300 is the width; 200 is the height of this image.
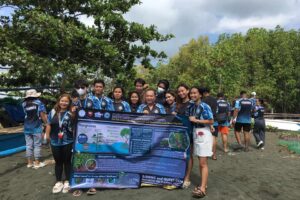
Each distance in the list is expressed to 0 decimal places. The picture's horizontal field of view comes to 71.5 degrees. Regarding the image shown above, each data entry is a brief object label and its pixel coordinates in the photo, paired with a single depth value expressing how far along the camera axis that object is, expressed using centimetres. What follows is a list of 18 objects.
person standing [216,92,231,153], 590
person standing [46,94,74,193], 353
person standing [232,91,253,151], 626
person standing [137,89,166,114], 370
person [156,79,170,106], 448
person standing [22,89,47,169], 452
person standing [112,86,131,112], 391
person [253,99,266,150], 680
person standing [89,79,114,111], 391
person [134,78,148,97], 466
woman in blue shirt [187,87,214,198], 337
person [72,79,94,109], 464
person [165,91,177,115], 406
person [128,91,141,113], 427
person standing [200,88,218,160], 514
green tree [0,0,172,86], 684
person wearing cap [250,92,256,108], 657
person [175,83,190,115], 391
